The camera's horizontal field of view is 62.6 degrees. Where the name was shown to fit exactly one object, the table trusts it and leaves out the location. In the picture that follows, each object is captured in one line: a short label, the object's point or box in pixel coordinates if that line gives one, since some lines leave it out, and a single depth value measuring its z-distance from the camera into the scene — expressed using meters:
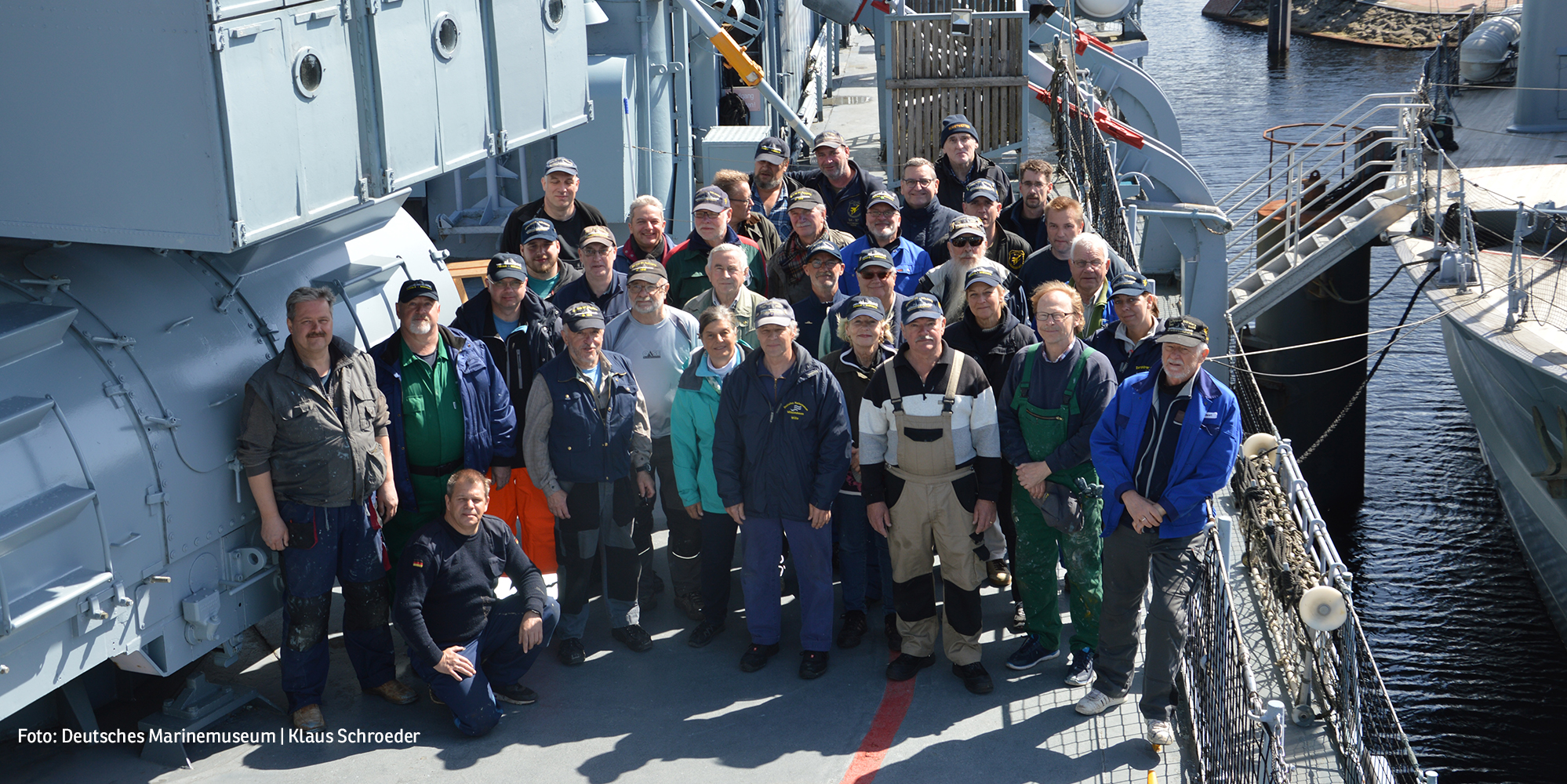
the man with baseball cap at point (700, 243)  7.42
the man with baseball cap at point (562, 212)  7.90
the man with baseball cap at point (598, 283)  6.99
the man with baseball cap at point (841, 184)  9.01
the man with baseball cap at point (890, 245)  7.51
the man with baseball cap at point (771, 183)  8.94
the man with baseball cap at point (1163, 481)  5.34
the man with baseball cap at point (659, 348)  6.65
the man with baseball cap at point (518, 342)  6.63
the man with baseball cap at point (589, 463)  6.34
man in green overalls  5.85
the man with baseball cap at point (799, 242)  7.57
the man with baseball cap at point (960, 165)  9.13
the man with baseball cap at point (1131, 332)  6.04
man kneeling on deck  5.80
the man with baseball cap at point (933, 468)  5.91
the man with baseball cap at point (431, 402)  6.12
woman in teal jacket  6.32
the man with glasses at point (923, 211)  8.09
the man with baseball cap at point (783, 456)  6.09
